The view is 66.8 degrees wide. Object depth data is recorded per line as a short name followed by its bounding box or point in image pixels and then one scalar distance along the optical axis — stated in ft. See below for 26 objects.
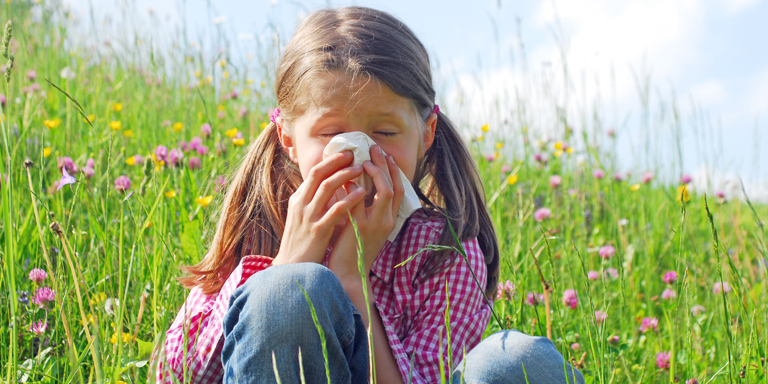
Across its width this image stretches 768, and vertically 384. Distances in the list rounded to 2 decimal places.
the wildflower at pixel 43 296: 4.37
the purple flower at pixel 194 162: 6.88
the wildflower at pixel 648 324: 5.47
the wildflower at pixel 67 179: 3.37
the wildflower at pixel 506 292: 4.71
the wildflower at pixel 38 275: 4.53
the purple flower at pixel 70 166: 6.04
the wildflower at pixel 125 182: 5.29
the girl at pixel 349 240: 3.07
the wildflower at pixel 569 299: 5.67
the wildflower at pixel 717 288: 6.02
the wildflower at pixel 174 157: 6.30
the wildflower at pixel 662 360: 4.88
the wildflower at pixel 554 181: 9.08
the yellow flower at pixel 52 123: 7.89
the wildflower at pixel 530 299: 5.45
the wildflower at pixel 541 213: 7.76
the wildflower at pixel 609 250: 6.62
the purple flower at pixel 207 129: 7.25
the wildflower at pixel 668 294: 6.30
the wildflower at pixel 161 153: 6.27
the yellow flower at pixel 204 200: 5.48
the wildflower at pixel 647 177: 9.60
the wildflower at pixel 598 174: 9.81
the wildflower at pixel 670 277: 6.40
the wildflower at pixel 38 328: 4.12
